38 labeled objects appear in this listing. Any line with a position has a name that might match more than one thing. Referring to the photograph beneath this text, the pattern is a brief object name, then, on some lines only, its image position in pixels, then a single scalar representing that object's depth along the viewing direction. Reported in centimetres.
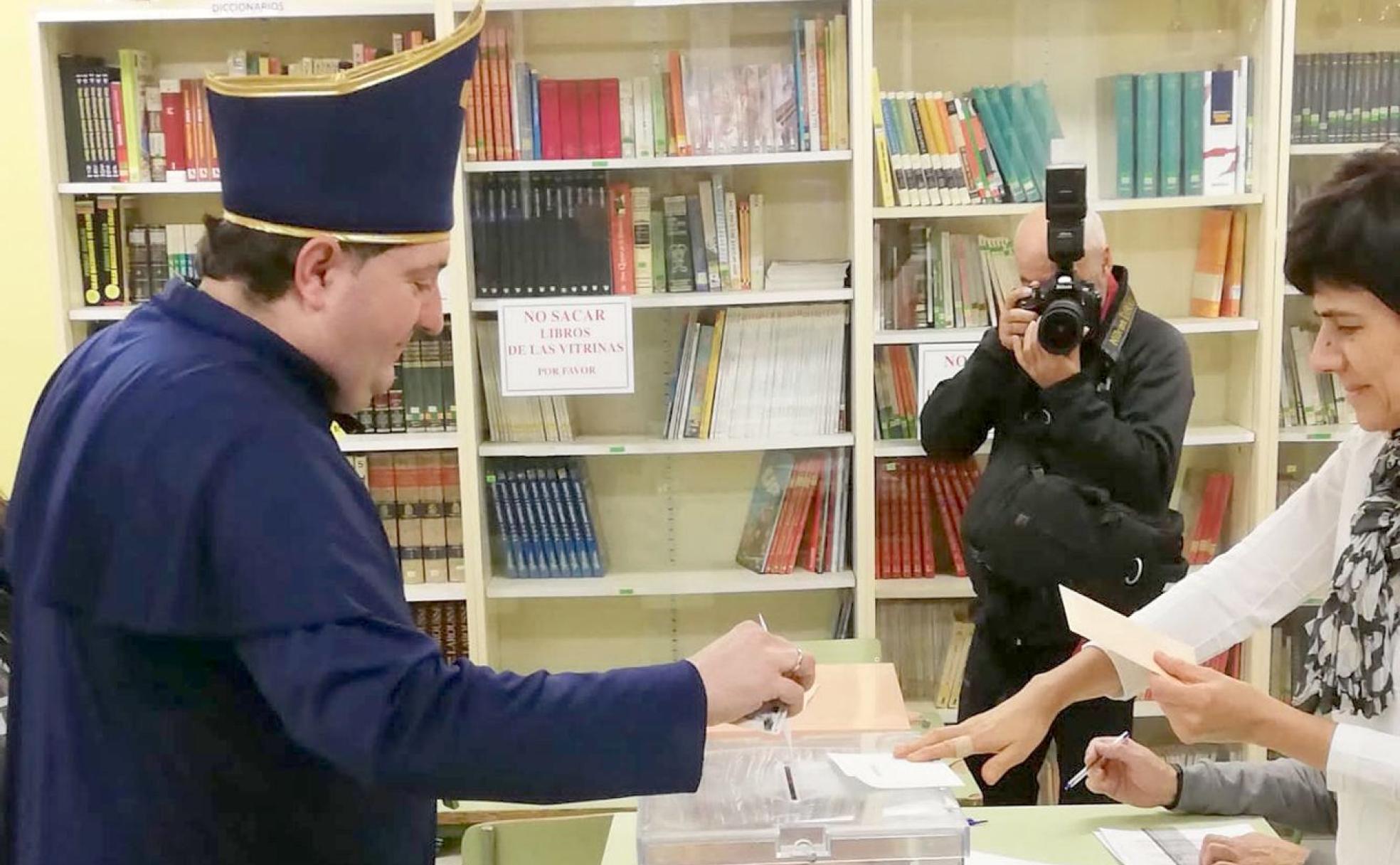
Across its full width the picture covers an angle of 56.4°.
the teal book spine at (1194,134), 316
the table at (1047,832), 173
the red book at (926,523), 336
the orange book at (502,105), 322
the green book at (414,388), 333
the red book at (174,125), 325
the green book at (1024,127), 321
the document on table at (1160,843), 169
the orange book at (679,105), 322
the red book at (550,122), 321
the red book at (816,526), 338
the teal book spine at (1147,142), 320
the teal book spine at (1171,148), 319
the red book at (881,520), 337
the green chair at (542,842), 213
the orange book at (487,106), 321
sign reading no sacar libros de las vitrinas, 324
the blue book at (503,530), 338
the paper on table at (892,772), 145
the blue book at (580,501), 341
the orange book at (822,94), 318
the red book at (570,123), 321
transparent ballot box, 135
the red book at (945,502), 335
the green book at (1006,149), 320
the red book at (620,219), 326
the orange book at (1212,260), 328
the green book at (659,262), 329
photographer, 249
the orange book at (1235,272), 327
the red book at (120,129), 324
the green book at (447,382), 331
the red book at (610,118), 321
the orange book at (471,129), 321
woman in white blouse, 140
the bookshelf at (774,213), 317
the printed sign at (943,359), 320
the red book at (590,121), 322
